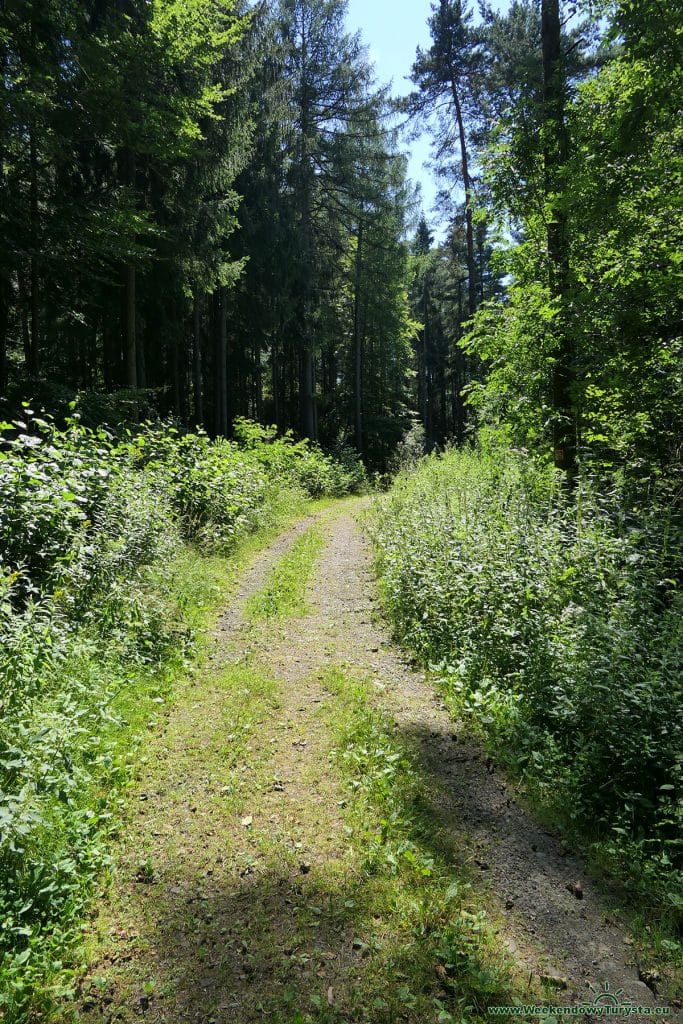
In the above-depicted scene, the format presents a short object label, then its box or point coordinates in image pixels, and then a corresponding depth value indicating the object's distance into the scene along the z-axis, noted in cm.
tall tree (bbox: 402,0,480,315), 1962
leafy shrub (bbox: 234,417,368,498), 1734
